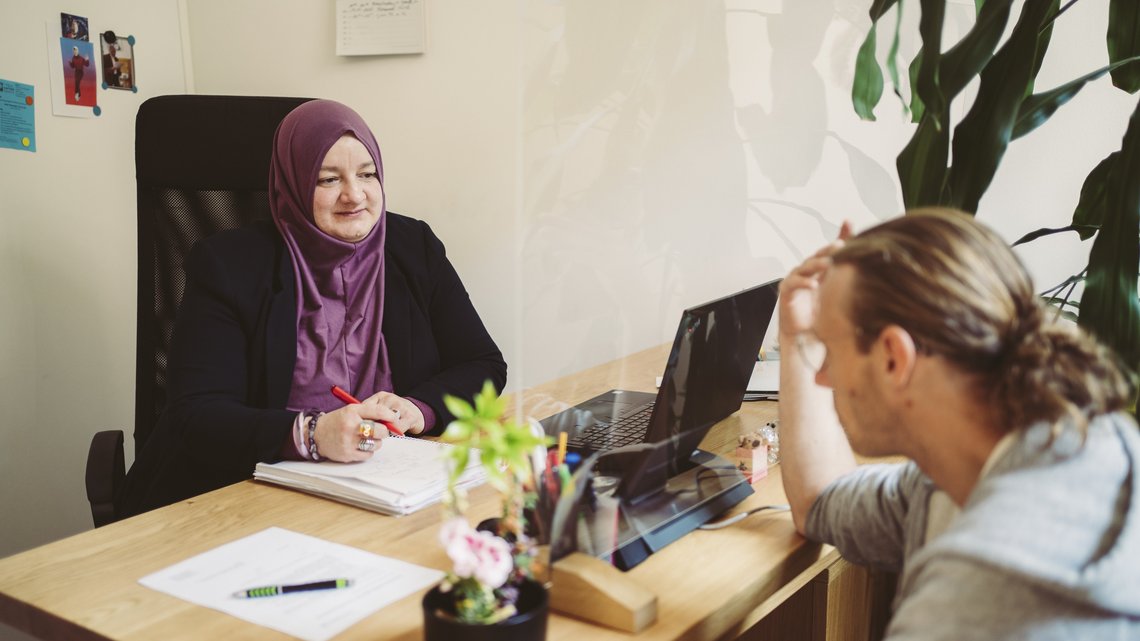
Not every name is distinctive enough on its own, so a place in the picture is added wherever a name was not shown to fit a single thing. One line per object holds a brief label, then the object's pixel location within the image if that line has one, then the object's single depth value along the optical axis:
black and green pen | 0.90
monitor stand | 0.93
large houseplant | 1.03
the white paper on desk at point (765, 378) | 1.65
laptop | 1.02
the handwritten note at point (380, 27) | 2.21
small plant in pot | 0.66
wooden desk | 0.85
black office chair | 1.85
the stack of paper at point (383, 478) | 1.15
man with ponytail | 0.63
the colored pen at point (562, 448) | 0.95
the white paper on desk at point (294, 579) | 0.86
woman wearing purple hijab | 1.52
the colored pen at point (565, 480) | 0.82
